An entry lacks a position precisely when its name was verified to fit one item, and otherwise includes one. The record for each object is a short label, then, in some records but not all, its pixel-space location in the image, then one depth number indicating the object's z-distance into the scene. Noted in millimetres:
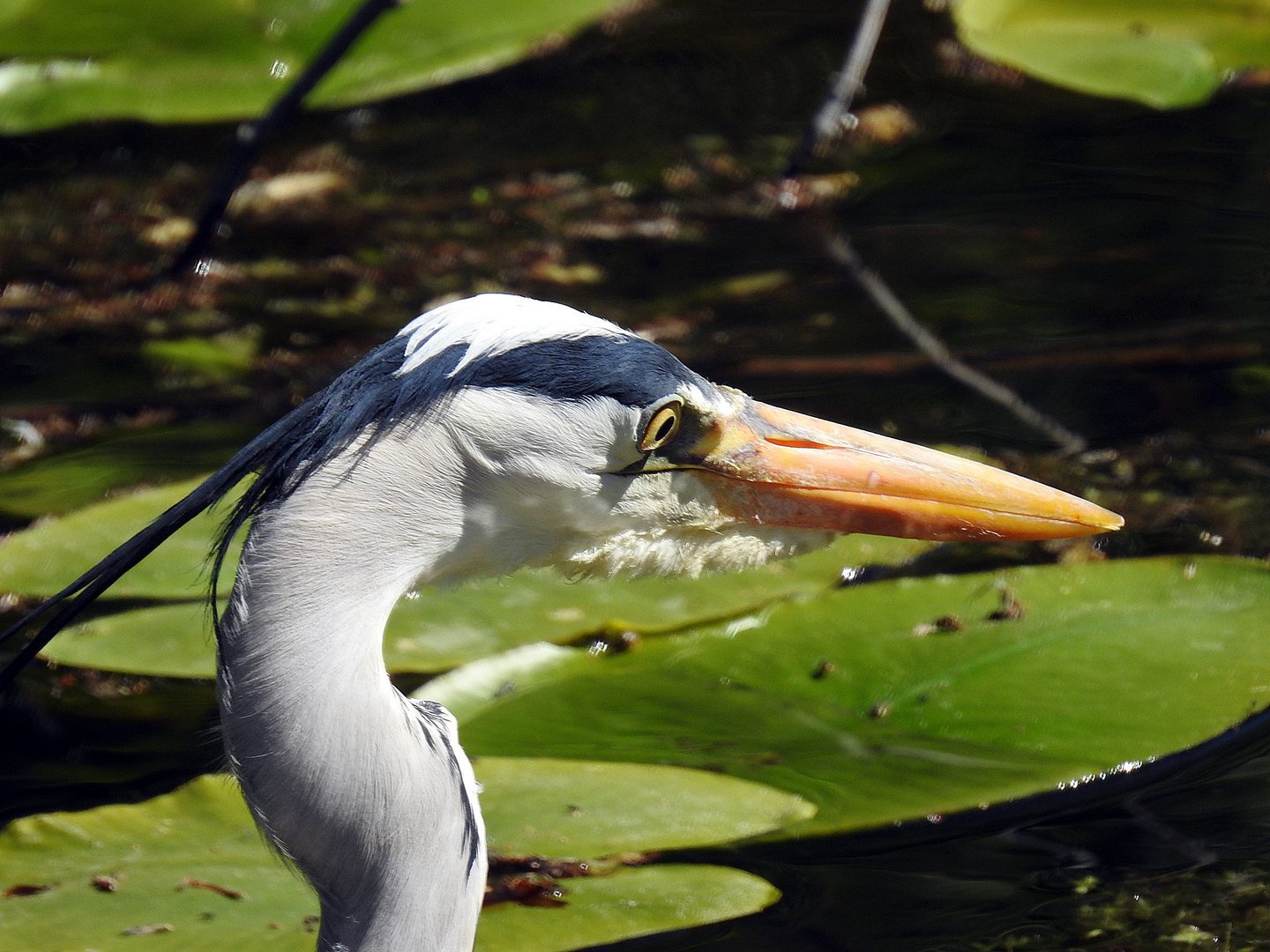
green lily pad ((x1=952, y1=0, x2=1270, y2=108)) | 10297
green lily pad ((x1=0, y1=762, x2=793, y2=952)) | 4590
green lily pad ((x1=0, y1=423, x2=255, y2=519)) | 7668
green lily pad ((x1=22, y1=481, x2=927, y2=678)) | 6090
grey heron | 3570
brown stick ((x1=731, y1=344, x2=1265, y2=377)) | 8156
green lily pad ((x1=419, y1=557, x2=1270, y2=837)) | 5160
